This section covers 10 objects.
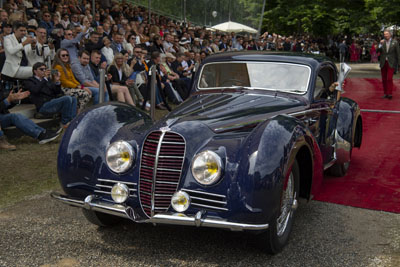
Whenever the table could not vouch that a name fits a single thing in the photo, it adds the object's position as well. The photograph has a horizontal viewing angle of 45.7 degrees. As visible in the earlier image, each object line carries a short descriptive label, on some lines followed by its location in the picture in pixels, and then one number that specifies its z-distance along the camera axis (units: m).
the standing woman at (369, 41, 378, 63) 35.25
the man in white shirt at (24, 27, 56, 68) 9.24
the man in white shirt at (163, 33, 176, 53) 14.90
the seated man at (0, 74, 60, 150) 7.36
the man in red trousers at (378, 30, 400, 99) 14.16
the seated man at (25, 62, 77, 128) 8.21
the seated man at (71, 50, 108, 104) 9.54
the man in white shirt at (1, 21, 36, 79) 8.80
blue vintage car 3.68
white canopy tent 25.91
